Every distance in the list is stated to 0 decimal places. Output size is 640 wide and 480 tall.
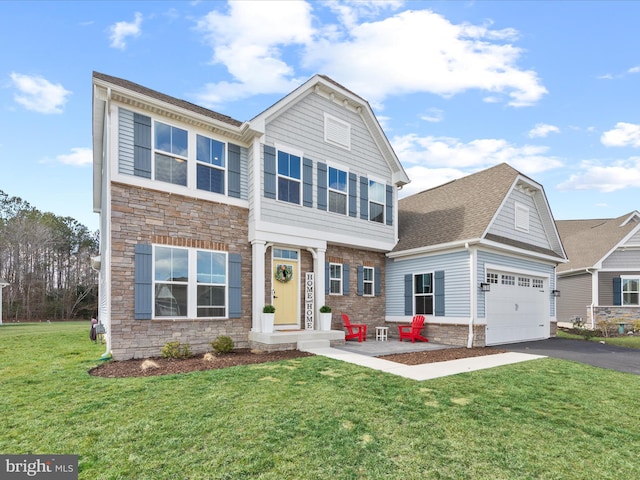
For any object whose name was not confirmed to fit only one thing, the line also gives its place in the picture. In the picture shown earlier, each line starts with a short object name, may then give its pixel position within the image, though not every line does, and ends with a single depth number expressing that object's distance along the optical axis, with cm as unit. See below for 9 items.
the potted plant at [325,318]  1107
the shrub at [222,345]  909
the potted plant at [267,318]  980
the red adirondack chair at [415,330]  1220
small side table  1282
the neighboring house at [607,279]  1820
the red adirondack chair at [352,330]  1197
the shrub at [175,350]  843
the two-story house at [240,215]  845
